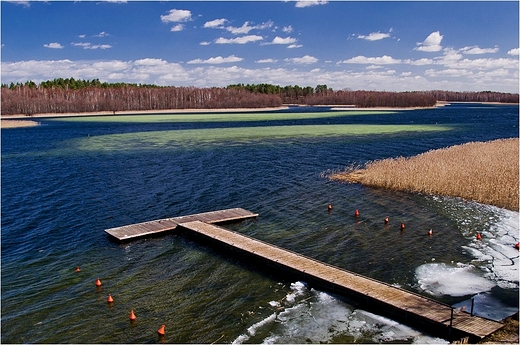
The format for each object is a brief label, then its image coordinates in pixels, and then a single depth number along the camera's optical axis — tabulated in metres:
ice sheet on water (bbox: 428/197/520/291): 21.09
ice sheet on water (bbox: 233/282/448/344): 15.65
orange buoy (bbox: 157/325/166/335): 16.26
